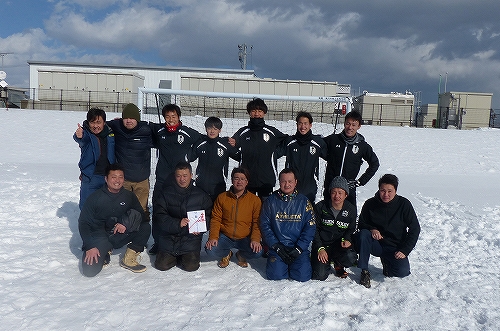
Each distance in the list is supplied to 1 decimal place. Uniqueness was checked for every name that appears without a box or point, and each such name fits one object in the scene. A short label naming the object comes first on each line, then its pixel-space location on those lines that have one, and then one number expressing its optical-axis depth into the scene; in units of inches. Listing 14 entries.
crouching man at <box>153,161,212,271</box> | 173.3
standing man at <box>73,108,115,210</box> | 185.8
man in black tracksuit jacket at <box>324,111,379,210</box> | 192.4
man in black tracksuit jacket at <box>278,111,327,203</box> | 189.3
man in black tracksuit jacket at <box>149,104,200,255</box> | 193.5
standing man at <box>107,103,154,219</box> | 191.3
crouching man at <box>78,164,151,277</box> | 169.2
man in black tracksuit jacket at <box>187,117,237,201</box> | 191.0
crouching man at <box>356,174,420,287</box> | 163.3
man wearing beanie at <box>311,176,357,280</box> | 165.3
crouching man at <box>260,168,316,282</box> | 163.9
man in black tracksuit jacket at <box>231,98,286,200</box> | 190.9
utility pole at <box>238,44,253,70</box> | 1989.9
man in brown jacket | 175.0
